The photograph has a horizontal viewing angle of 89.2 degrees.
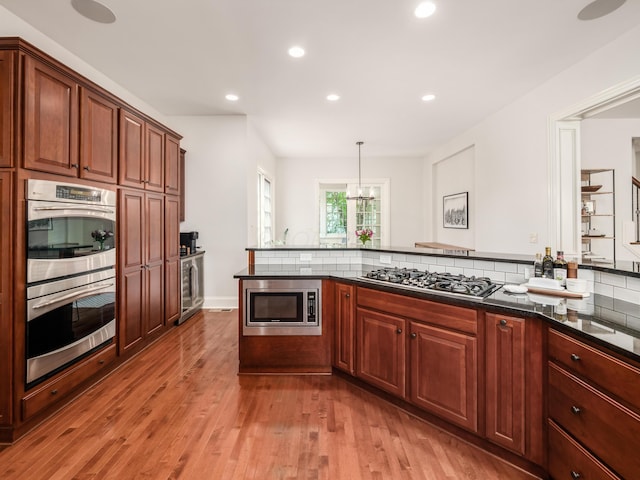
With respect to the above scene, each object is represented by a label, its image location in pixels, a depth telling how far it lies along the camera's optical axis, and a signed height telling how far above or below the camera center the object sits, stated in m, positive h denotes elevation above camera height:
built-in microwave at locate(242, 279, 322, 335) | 2.62 -0.55
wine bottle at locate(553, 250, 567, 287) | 1.91 -0.17
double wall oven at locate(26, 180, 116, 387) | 1.93 -0.24
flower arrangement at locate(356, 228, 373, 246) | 4.50 +0.05
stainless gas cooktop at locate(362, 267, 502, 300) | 1.88 -0.28
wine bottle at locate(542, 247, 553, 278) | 2.00 -0.17
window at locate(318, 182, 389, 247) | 7.53 +0.59
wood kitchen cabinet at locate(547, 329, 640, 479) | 1.11 -0.66
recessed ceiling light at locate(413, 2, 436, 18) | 2.26 +1.64
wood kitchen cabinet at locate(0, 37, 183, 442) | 1.81 +0.42
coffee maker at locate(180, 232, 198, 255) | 4.39 -0.03
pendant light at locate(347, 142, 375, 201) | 7.40 +1.41
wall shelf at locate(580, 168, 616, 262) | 4.47 +0.30
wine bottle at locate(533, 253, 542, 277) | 2.03 -0.17
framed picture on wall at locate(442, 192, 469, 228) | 5.55 +0.54
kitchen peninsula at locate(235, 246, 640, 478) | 1.21 -0.60
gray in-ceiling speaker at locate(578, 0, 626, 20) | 2.25 +1.65
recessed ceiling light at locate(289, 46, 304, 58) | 2.83 +1.67
